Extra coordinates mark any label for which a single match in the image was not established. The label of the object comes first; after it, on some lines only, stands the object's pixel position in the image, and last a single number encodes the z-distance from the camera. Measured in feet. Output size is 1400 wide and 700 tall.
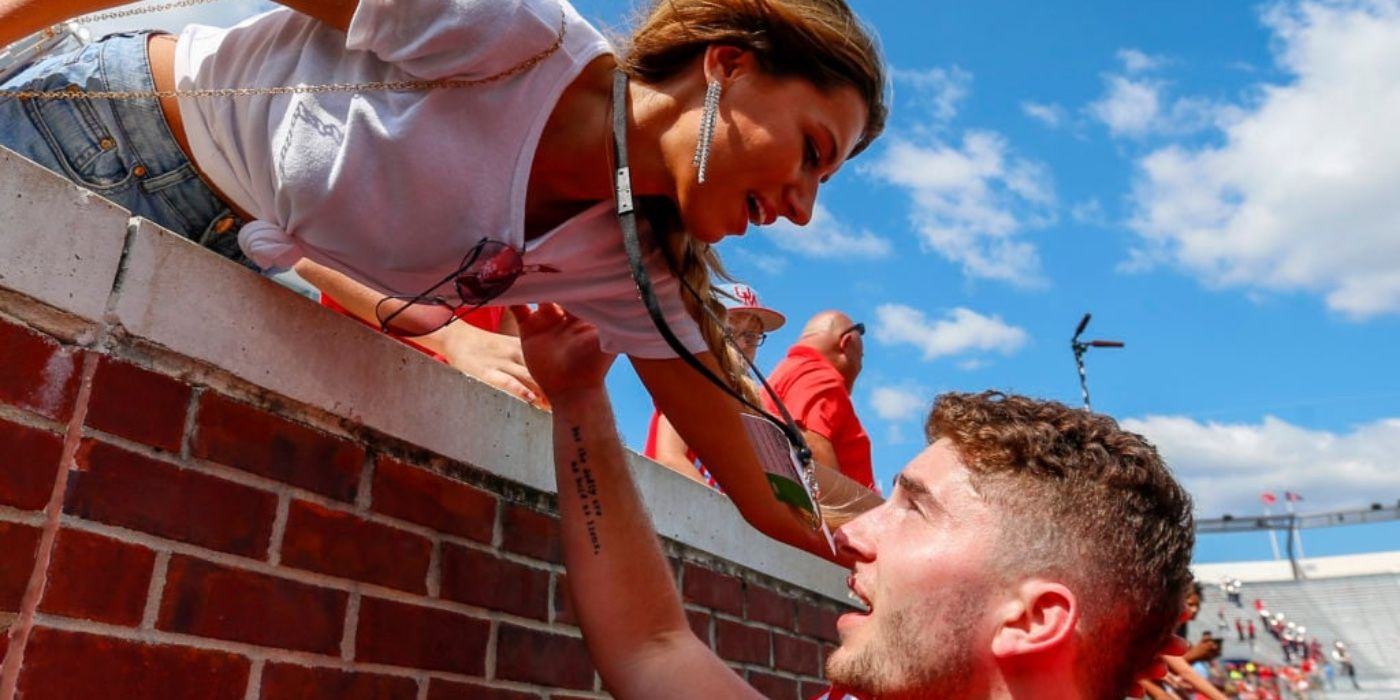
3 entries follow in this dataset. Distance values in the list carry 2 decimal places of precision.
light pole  46.62
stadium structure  77.77
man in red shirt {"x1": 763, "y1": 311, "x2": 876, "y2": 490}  12.90
